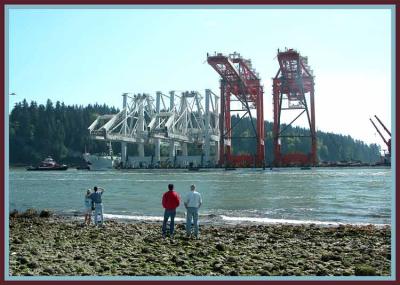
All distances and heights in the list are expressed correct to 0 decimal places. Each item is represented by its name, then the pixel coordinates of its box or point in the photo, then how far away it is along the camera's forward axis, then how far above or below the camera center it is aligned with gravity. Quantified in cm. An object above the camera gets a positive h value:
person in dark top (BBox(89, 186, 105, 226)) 1137 -123
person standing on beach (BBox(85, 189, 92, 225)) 1212 -142
